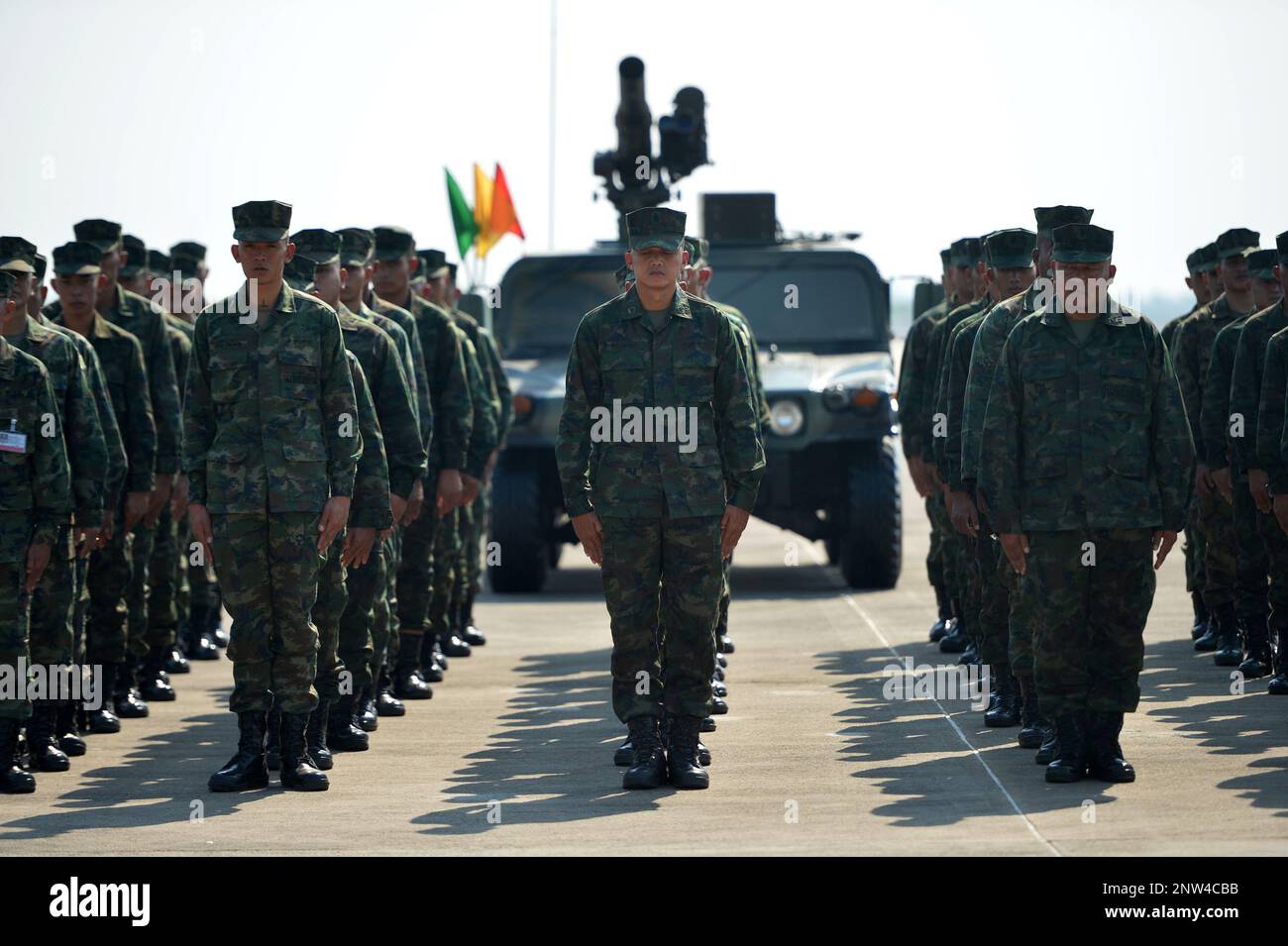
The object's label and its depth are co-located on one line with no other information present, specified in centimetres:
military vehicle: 1382
